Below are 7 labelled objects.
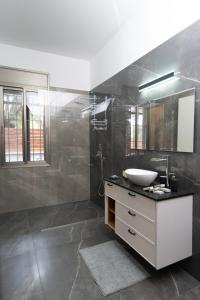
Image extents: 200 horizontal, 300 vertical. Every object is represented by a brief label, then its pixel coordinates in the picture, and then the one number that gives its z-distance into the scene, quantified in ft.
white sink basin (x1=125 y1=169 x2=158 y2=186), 6.46
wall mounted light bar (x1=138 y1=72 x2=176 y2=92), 6.50
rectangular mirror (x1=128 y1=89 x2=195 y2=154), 6.00
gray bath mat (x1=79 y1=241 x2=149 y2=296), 5.57
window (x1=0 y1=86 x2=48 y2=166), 10.84
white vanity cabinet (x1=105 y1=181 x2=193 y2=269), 5.40
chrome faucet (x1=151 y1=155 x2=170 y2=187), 6.50
